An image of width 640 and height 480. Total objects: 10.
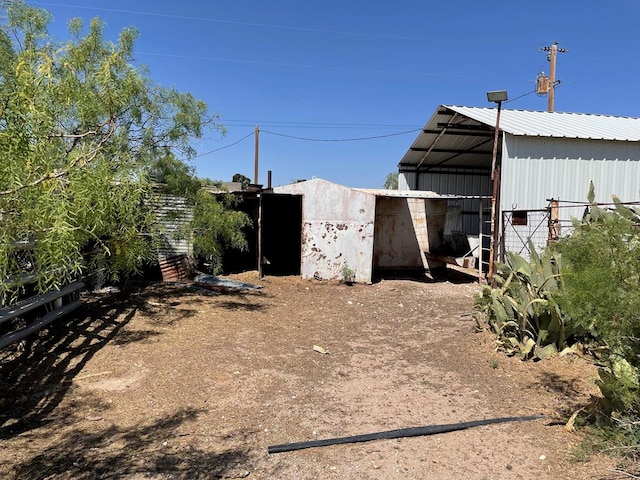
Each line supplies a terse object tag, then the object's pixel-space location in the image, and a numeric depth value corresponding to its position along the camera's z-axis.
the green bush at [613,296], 2.96
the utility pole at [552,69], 20.66
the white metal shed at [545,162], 12.02
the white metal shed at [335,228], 11.91
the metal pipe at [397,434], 3.49
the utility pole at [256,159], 23.59
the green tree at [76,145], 2.66
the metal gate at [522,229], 11.83
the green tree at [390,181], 40.99
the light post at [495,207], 11.48
